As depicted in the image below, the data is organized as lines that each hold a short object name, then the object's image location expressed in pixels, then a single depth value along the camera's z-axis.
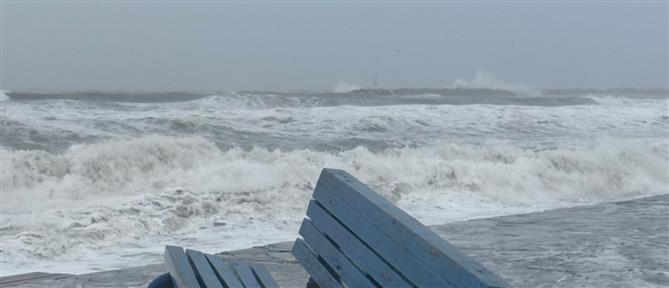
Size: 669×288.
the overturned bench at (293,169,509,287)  6.10
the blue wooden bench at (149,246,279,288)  7.45
